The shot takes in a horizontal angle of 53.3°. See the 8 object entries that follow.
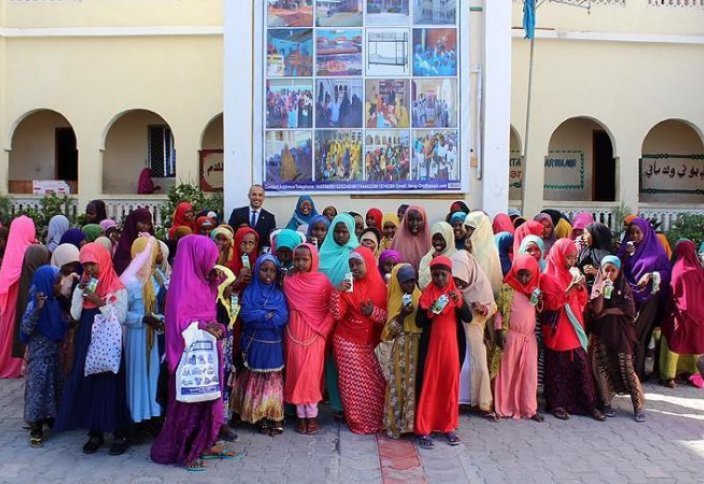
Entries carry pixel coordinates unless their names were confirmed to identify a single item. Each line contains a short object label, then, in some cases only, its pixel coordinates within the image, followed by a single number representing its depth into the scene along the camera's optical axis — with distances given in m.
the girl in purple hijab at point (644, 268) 6.71
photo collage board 8.42
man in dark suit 7.88
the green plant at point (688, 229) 12.30
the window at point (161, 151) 15.56
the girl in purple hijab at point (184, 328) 4.51
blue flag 11.70
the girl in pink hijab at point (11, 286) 6.90
